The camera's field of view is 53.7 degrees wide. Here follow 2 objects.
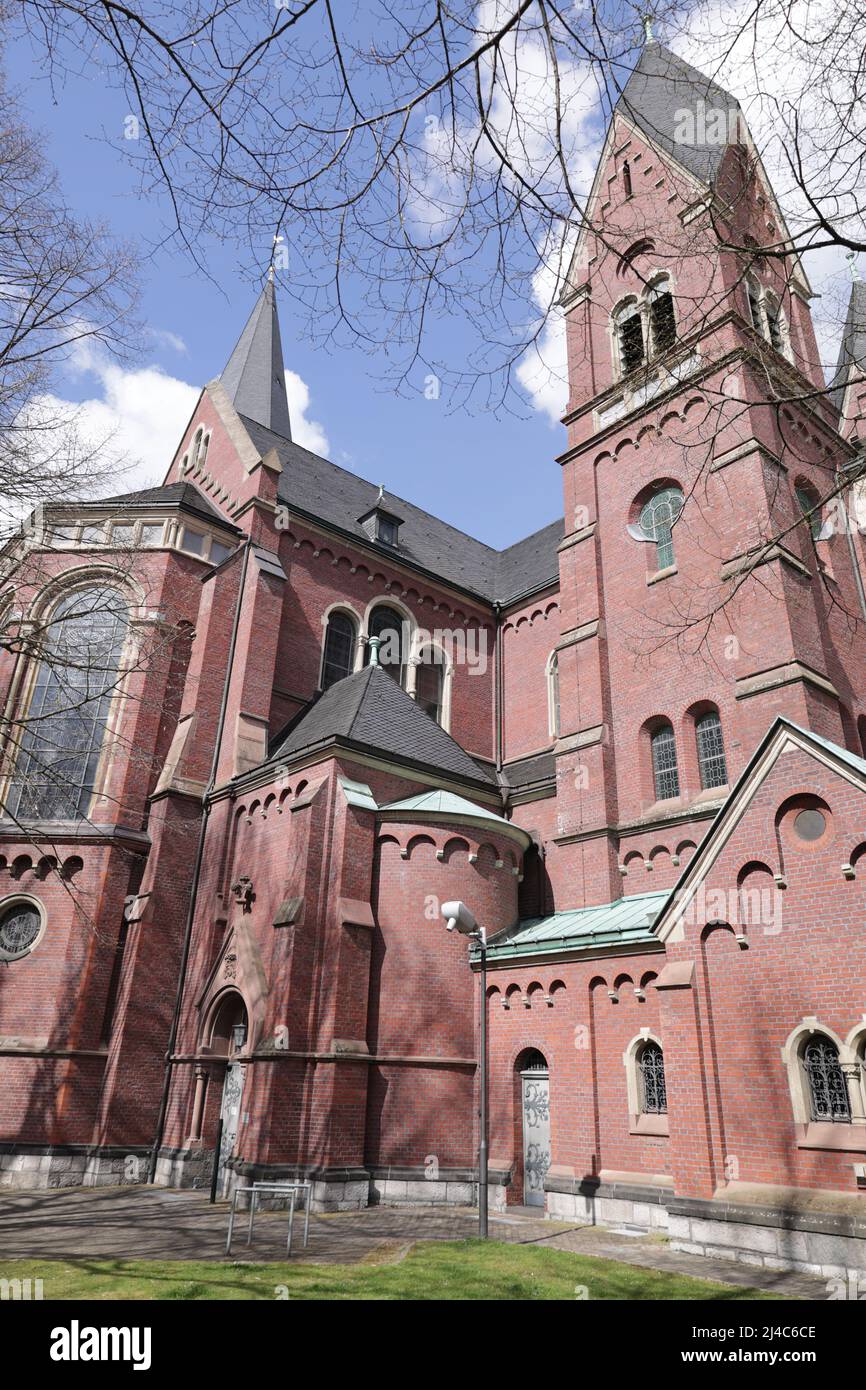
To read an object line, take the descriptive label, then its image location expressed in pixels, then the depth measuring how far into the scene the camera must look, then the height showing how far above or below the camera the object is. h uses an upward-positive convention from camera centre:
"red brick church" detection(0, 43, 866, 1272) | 10.22 +3.99
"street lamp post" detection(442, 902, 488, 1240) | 10.03 +1.89
